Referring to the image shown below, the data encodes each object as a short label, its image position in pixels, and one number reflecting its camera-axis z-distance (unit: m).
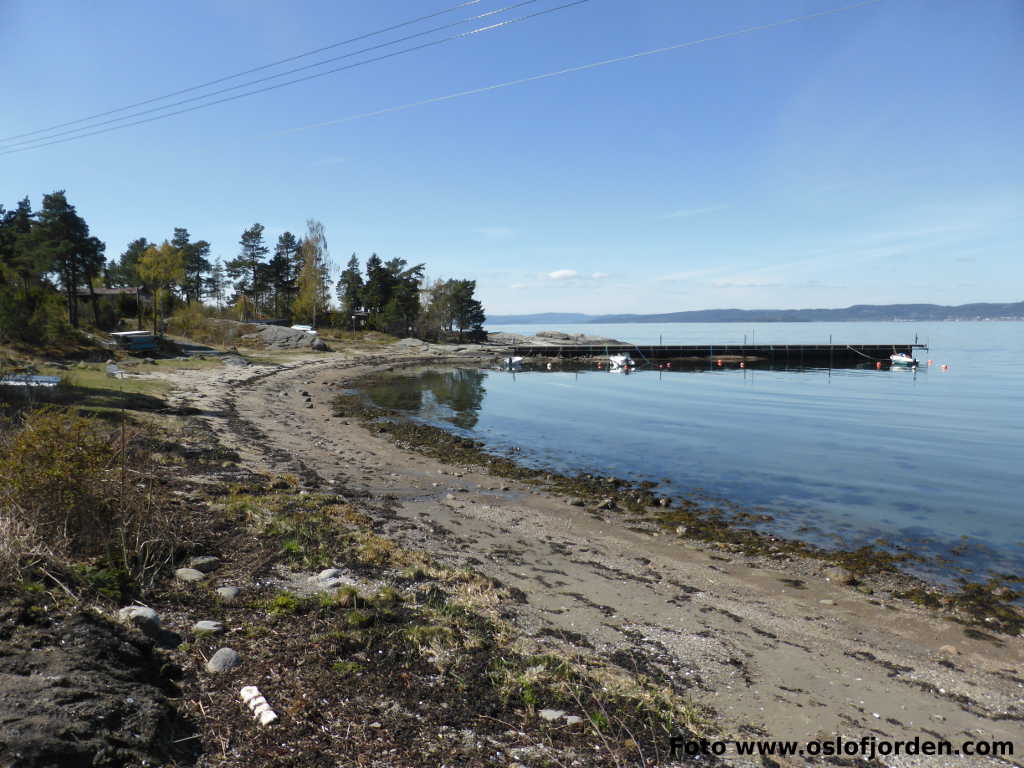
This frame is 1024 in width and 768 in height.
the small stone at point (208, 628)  6.02
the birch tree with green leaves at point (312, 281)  85.12
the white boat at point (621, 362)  73.50
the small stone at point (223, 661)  5.37
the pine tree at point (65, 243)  48.39
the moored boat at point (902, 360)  76.56
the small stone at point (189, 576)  7.29
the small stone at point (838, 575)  11.05
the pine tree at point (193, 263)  85.94
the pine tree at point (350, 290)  97.69
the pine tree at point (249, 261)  91.06
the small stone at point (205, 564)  7.77
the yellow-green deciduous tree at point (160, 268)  57.25
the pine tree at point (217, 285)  103.44
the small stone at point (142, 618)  5.72
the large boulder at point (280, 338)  68.56
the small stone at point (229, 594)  6.94
